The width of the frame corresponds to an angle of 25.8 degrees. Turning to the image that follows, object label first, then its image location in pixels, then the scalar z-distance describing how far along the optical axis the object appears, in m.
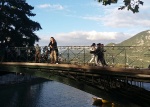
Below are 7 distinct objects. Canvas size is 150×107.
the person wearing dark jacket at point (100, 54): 20.39
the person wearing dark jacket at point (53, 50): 23.39
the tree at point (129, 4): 14.10
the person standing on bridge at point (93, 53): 20.69
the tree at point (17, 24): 50.50
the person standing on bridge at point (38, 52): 25.58
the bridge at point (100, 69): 18.11
